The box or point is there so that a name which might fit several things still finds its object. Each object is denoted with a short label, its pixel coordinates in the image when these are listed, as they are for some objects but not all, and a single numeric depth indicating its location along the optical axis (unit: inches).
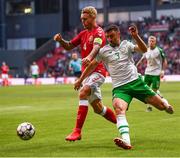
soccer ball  455.2
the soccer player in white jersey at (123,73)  436.5
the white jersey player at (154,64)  806.5
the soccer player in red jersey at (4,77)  2102.1
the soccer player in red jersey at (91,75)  480.1
